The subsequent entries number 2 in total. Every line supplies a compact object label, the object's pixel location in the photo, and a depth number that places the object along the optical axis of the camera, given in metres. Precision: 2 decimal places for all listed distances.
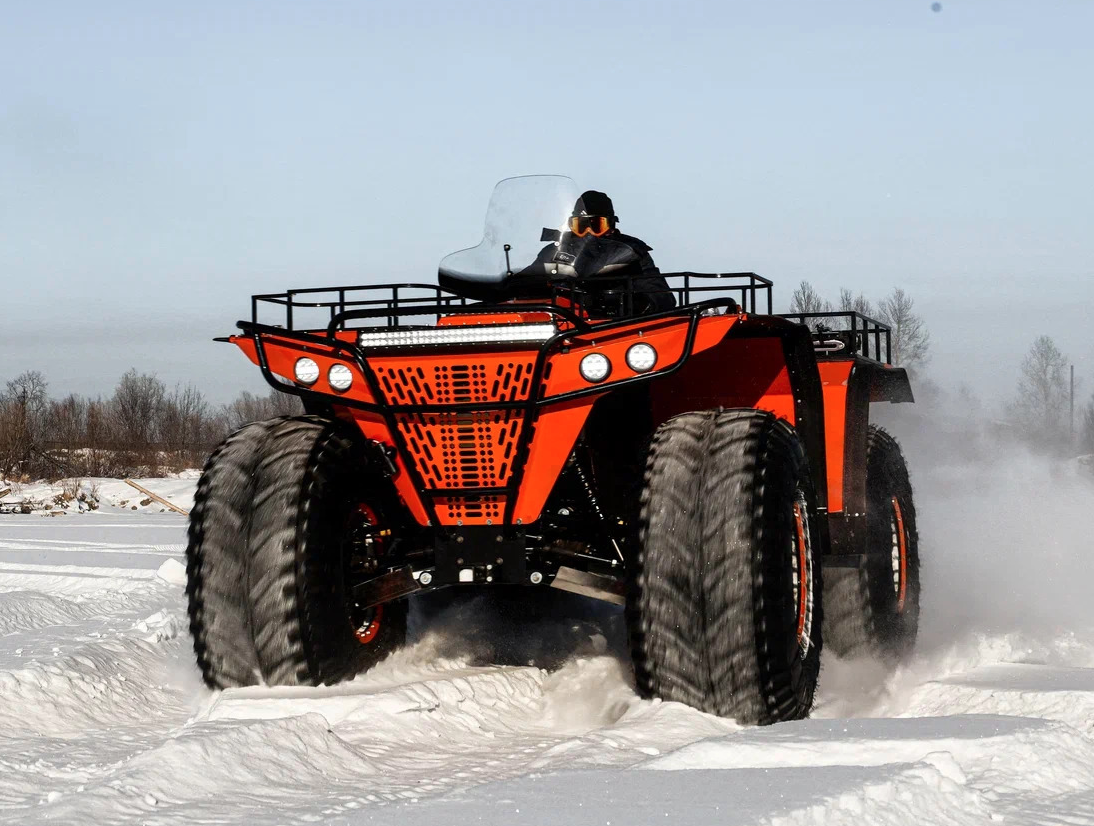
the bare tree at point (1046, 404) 88.06
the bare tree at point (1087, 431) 69.38
